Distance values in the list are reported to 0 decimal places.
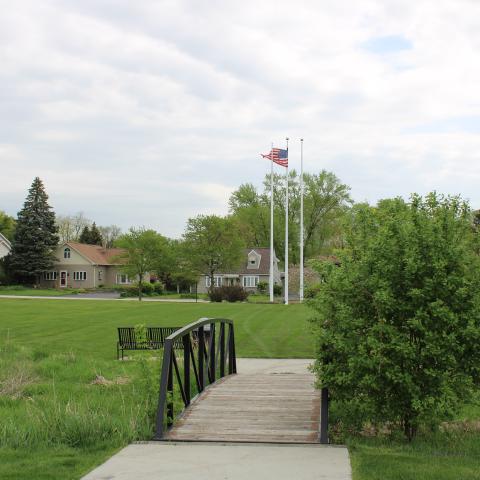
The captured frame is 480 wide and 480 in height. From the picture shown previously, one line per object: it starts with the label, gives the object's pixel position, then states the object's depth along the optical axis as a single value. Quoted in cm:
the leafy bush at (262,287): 7016
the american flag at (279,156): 4209
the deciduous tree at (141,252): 5697
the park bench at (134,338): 1653
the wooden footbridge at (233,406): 726
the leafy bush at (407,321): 694
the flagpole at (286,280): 4595
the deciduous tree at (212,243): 5825
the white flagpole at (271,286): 4794
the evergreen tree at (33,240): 6831
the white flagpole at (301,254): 4579
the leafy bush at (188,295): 5956
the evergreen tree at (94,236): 9331
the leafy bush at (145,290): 6025
